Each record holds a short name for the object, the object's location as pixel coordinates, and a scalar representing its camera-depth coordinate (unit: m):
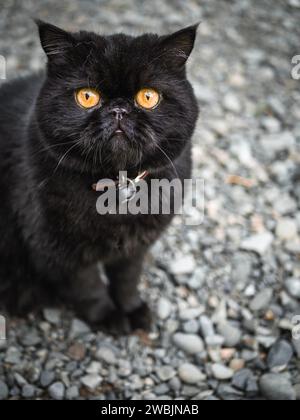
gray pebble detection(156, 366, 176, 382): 0.68
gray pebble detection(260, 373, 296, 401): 0.66
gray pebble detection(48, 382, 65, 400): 0.66
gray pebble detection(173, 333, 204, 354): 0.70
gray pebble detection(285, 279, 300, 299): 0.73
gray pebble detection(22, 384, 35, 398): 0.66
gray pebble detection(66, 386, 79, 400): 0.66
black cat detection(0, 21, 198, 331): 0.57
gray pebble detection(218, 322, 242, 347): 0.71
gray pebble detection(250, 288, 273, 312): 0.73
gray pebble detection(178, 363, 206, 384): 0.68
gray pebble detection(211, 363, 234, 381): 0.68
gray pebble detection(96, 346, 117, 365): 0.69
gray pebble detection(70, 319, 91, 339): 0.71
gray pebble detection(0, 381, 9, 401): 0.65
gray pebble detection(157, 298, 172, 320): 0.72
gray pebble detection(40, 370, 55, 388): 0.67
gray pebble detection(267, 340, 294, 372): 0.68
